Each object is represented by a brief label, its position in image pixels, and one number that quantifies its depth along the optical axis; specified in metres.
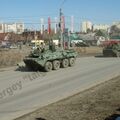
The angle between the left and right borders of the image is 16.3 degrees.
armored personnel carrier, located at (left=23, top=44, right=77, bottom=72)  28.20
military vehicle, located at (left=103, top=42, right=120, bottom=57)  48.34
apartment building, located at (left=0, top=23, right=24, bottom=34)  158.70
